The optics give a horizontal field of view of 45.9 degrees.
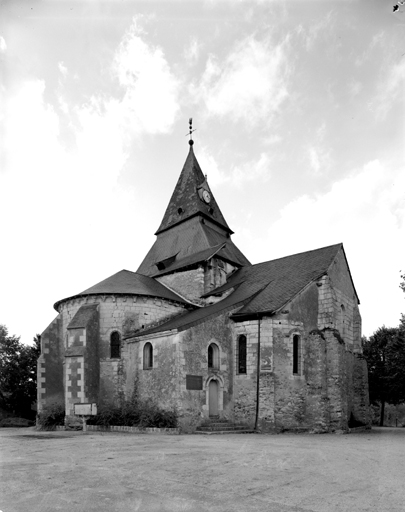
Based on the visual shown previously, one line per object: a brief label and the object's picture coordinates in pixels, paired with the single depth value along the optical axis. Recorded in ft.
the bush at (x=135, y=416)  63.57
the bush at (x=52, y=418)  73.77
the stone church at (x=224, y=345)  67.72
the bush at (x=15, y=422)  94.63
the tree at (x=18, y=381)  108.99
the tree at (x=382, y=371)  112.00
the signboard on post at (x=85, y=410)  62.54
